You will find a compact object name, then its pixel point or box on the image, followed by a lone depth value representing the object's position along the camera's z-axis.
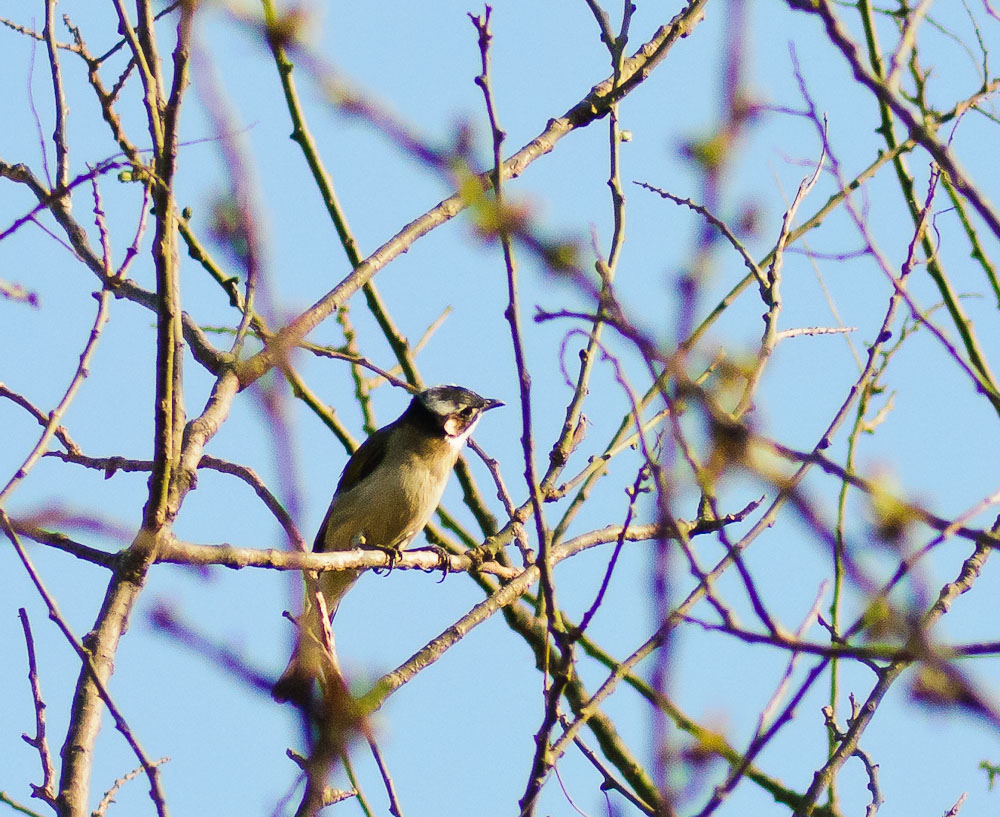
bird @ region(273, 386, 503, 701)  15.12
